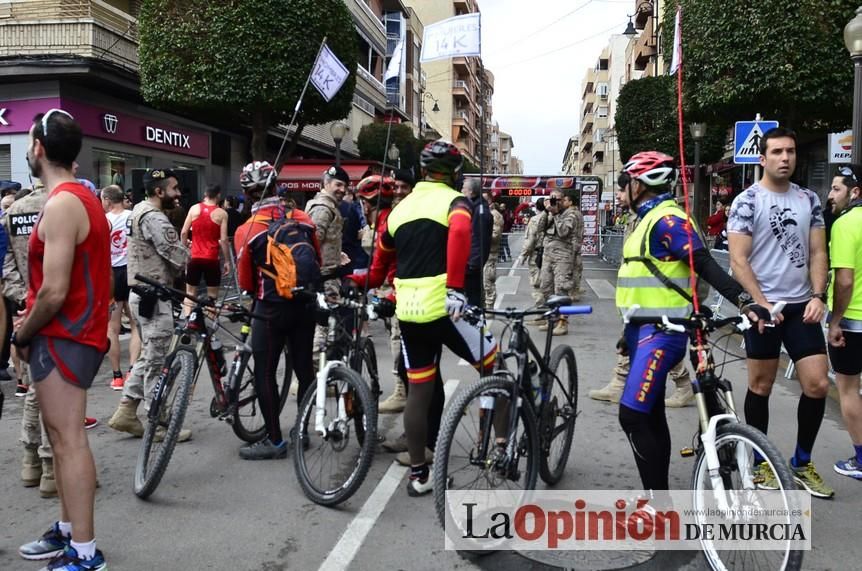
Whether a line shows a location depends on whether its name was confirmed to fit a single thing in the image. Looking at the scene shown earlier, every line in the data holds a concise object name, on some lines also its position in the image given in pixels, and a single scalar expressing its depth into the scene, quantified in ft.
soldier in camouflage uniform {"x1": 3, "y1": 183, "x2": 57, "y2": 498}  14.48
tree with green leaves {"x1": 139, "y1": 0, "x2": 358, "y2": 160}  56.90
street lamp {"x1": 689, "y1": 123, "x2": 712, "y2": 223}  61.21
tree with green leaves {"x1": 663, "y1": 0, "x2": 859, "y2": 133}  46.60
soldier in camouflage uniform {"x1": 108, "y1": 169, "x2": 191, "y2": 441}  17.70
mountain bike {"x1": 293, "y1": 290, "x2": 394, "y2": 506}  13.65
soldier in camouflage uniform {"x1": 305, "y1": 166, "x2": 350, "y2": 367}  23.08
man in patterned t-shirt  13.71
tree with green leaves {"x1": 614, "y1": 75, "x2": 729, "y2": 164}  105.91
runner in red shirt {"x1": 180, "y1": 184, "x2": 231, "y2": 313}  34.30
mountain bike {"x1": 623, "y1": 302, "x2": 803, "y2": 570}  9.93
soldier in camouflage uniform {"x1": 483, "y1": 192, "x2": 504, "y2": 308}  34.65
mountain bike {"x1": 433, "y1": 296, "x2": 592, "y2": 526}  11.61
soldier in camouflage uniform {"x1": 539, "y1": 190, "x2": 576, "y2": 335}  34.68
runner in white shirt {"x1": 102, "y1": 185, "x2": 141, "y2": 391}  23.56
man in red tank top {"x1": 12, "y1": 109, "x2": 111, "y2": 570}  10.20
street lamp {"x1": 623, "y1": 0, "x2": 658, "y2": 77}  129.77
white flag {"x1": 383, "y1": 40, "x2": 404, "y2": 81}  34.49
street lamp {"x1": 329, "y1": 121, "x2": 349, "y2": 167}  63.62
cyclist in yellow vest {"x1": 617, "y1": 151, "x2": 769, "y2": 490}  11.54
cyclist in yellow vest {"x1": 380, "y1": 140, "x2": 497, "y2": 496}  13.14
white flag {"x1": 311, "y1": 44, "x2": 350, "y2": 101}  31.69
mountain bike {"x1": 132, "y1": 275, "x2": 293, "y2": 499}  14.39
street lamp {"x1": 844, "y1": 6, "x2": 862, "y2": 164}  27.37
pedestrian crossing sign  38.52
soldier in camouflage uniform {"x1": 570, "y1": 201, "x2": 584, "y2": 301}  35.35
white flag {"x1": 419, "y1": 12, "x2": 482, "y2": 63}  23.18
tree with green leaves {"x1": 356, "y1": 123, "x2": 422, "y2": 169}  108.88
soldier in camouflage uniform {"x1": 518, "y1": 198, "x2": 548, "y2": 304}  35.91
